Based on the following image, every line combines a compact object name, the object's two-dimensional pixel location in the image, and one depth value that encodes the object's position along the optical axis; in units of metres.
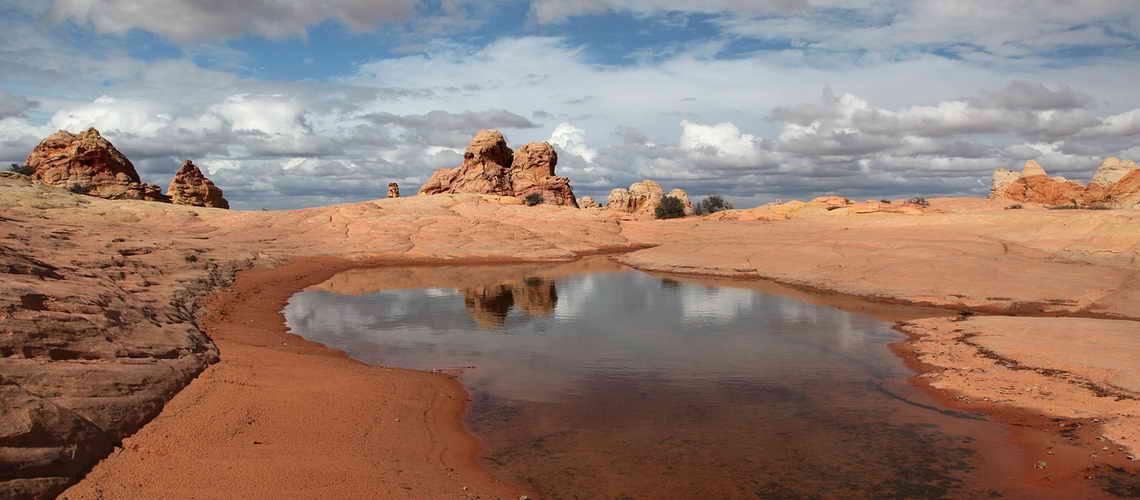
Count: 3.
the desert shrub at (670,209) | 72.12
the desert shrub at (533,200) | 69.44
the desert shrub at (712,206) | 78.69
